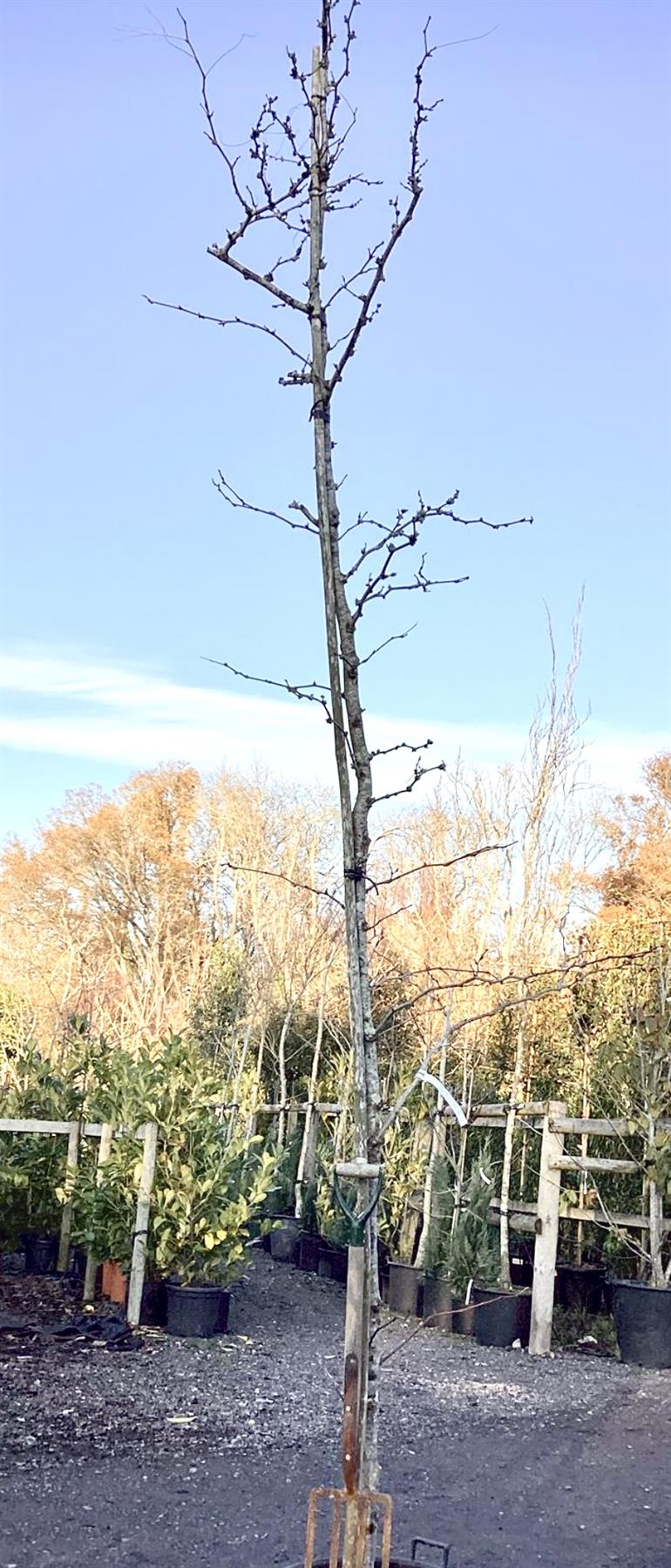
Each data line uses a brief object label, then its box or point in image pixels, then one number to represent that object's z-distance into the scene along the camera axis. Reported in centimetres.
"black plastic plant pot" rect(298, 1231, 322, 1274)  1077
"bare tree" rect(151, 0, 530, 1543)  262
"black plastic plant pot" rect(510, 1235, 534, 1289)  893
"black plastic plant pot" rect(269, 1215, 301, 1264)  1145
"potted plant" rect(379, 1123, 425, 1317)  873
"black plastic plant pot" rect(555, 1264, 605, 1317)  836
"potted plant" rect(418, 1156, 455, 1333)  817
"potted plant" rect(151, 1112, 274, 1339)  707
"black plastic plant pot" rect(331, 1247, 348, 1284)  1007
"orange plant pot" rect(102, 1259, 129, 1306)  780
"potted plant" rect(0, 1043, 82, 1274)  909
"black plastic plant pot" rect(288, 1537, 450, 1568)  273
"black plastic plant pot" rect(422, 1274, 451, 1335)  814
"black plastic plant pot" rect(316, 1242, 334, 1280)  1044
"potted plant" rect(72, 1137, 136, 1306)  741
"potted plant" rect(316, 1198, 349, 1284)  1005
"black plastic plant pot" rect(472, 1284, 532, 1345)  766
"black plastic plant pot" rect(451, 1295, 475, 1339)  802
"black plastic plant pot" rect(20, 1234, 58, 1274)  930
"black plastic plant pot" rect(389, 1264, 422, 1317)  869
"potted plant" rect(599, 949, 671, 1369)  719
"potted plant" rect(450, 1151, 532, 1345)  771
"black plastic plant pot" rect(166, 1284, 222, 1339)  708
